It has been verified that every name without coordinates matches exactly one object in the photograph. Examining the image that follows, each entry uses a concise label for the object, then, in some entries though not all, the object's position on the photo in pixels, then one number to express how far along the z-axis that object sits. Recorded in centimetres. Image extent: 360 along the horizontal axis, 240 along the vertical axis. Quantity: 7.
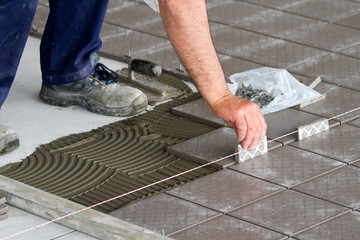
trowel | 669
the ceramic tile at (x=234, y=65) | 716
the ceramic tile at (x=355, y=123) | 620
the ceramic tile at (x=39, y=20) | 809
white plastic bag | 646
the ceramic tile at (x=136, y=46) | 750
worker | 465
